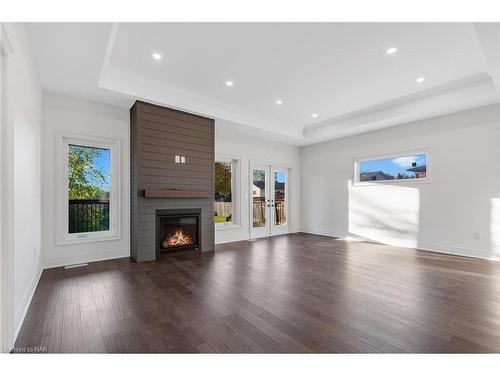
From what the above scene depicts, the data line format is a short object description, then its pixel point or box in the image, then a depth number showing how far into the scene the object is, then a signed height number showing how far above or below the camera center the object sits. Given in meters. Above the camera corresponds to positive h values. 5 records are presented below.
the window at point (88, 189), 3.84 -0.03
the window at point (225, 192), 5.80 -0.12
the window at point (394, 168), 5.09 +0.45
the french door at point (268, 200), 6.44 -0.37
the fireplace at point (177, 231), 4.34 -0.85
